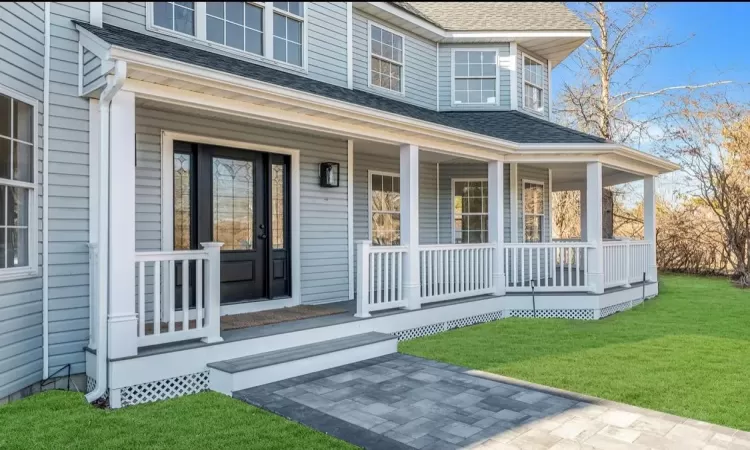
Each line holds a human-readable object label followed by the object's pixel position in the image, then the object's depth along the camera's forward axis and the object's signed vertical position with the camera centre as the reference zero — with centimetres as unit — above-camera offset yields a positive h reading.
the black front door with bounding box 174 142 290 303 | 610 +23
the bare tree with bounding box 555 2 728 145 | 1812 +566
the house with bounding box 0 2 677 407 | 438 +65
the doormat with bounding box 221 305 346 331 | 573 -101
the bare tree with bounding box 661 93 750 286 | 1420 +203
